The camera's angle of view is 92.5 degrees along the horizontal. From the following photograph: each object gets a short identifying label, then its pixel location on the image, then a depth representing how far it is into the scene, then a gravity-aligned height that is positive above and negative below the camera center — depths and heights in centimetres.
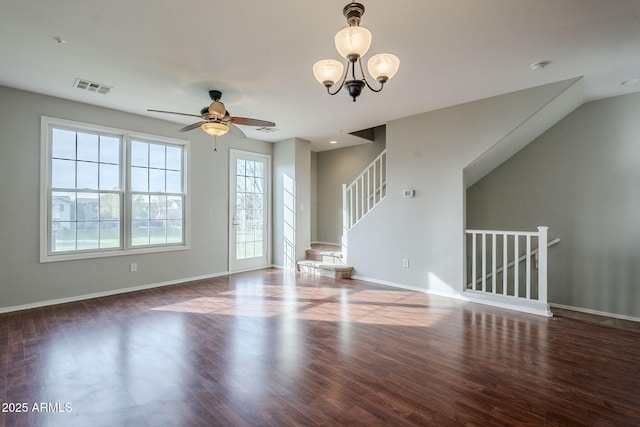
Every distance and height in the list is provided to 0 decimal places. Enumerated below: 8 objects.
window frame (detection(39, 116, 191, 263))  418 +48
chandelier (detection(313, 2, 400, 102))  195 +111
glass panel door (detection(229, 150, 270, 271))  636 +23
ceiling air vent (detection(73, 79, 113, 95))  374 +170
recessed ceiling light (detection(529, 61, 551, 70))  320 +165
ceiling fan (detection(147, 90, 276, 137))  364 +123
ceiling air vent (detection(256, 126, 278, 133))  582 +177
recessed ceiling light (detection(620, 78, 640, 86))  367 +168
